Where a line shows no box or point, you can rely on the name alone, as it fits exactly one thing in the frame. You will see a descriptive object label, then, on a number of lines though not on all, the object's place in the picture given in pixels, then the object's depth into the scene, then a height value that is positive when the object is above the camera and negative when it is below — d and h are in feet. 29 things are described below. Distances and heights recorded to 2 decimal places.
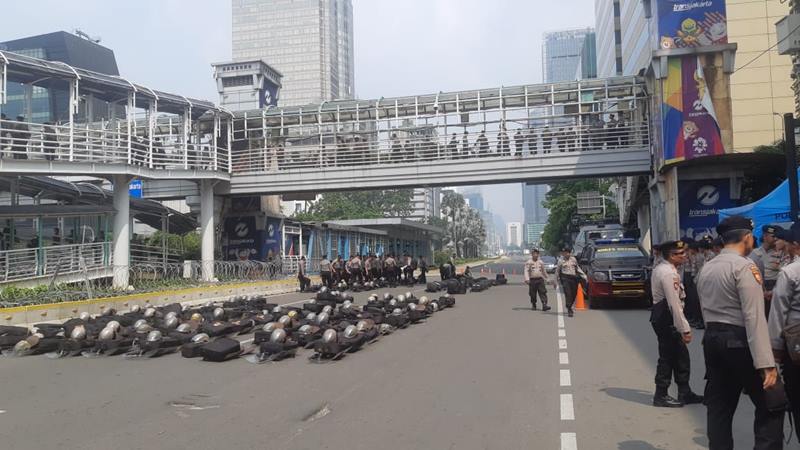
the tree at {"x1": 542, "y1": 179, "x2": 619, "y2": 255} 208.13 +10.27
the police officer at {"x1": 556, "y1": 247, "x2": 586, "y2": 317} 52.34 -3.60
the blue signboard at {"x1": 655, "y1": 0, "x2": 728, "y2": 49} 81.26 +26.52
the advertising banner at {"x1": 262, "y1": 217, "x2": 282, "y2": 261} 113.29 -0.07
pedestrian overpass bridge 84.02 +14.53
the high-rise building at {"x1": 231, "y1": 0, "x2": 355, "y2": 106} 502.79 +158.48
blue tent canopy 47.01 +1.46
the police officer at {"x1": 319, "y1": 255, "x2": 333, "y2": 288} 90.53 -4.89
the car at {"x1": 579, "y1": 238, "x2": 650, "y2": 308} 54.95 -3.65
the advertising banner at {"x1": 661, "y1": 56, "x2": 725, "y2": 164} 80.02 +14.56
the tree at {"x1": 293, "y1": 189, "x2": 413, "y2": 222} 267.59 +14.39
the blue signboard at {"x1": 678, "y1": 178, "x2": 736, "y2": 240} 73.87 +2.85
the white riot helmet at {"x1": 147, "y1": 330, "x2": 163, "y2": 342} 34.93 -5.23
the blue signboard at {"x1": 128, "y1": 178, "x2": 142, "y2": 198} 93.15 +8.09
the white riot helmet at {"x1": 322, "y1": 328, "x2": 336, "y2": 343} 32.90 -5.10
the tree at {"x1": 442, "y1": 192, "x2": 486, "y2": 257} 375.86 +6.07
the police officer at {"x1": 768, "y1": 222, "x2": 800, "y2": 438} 13.25 -1.86
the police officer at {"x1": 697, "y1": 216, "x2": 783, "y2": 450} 13.20 -2.36
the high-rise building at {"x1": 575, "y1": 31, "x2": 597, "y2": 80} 377.42 +106.34
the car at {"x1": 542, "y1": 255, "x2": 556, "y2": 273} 144.71 -6.96
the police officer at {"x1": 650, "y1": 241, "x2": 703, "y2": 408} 21.98 -3.85
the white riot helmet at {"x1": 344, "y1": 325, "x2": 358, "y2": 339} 35.18 -5.23
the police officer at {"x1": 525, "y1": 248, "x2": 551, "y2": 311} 52.95 -3.45
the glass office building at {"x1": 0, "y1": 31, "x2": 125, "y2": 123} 204.44 +98.63
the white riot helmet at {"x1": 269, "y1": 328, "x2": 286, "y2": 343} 34.14 -5.23
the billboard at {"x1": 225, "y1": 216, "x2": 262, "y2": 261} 113.19 +0.15
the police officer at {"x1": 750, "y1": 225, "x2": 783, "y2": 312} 28.58 -1.31
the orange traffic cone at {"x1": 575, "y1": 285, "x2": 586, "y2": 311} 57.16 -6.25
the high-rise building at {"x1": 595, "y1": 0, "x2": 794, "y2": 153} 138.31 +33.50
